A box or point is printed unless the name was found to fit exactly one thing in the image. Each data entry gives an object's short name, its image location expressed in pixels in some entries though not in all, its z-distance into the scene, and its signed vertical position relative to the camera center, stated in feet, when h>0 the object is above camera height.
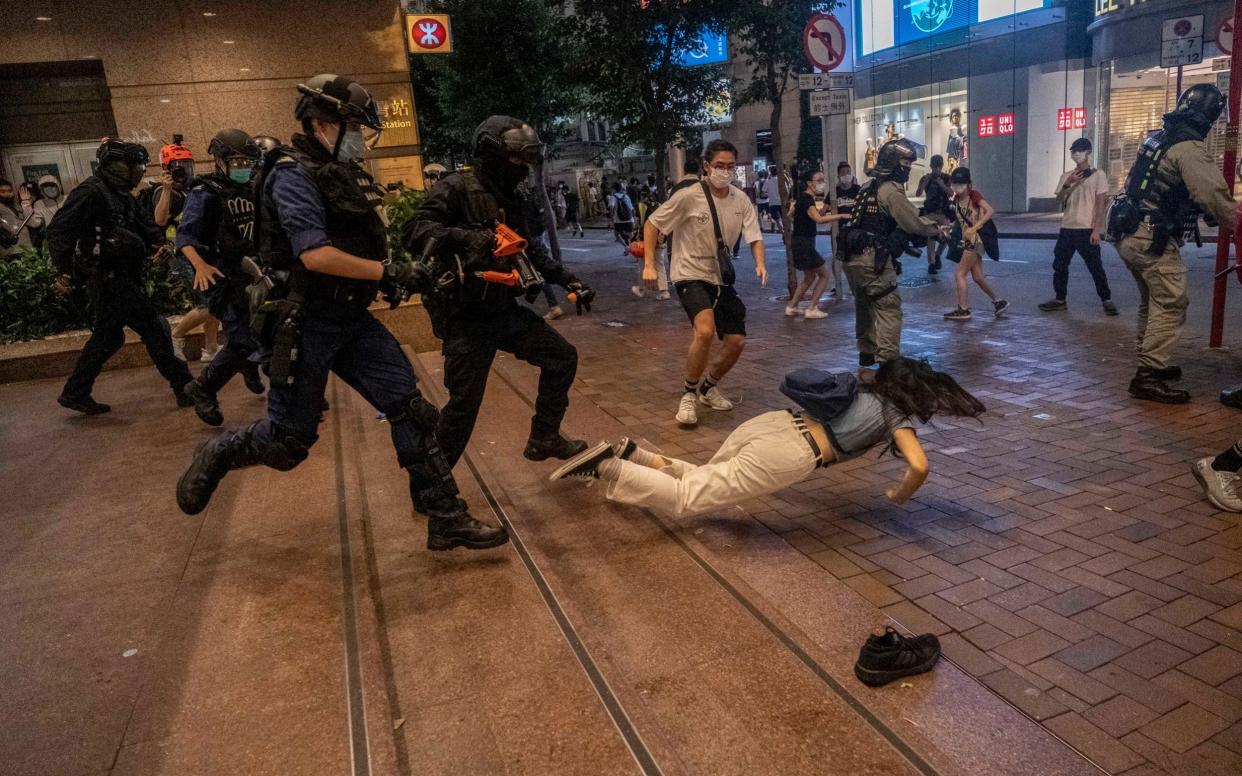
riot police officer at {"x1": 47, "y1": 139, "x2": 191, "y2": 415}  19.77 -0.26
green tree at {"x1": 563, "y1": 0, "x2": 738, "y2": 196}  39.06 +6.44
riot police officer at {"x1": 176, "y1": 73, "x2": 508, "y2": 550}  10.94 -1.16
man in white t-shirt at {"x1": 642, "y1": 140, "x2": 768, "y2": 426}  18.35 -1.48
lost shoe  8.67 -5.07
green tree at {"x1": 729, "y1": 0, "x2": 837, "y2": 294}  35.37 +6.09
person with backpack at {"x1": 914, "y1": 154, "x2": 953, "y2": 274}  36.55 -1.12
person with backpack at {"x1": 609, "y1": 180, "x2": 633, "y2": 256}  61.93 -1.36
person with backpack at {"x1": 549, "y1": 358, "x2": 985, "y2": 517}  11.68 -3.70
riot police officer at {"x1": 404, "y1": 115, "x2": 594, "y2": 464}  12.42 -1.09
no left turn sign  31.91 +5.33
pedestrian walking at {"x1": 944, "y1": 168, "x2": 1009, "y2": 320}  28.55 -2.55
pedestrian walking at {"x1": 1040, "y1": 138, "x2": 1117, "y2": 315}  27.91 -2.23
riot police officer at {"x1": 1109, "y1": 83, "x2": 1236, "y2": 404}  16.72 -1.42
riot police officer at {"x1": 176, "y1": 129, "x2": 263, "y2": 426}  17.69 -0.17
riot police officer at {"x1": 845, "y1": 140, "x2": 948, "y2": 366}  20.01 -1.49
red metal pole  20.07 -0.16
